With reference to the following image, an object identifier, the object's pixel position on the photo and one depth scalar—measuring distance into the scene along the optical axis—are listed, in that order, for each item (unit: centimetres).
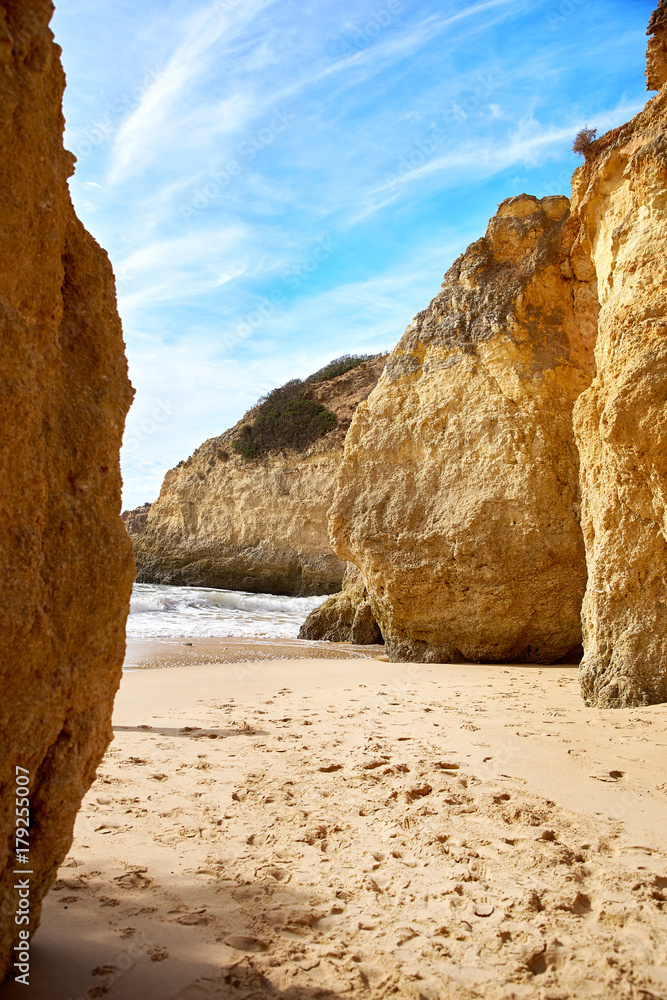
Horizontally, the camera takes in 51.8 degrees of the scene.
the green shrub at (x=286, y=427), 2603
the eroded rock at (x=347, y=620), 1159
